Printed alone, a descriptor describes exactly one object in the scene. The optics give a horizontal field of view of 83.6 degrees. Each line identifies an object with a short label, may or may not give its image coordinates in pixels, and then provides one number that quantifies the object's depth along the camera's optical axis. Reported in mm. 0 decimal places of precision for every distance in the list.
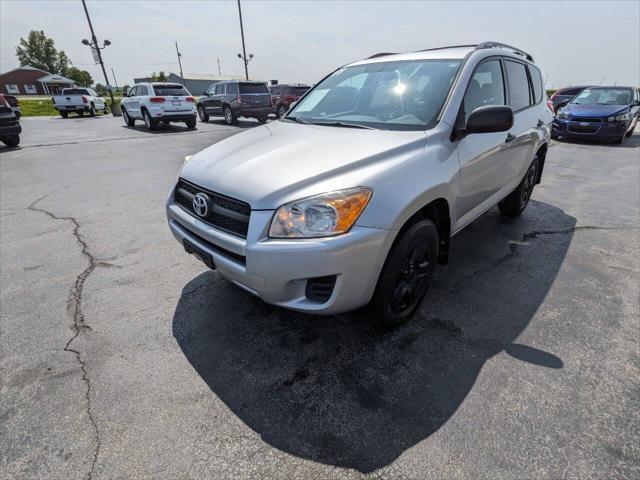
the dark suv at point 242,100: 15234
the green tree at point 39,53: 80062
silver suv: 1883
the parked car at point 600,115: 9914
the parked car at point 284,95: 18156
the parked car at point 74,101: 21361
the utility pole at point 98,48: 22516
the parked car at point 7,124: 9580
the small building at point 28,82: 66125
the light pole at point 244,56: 30944
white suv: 13492
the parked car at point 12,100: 22281
